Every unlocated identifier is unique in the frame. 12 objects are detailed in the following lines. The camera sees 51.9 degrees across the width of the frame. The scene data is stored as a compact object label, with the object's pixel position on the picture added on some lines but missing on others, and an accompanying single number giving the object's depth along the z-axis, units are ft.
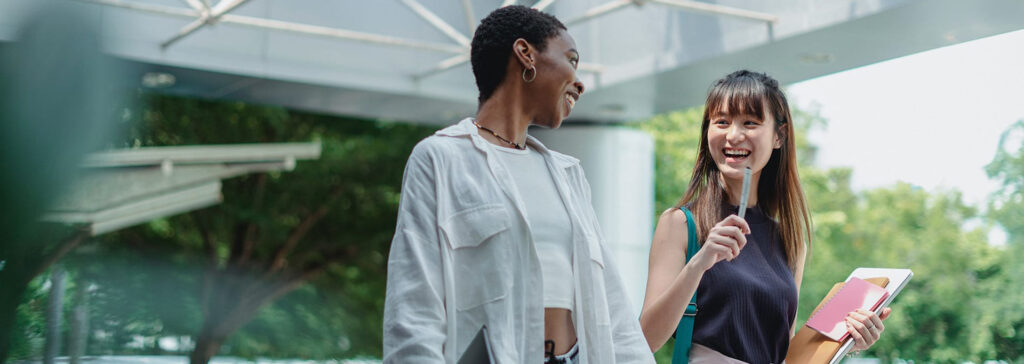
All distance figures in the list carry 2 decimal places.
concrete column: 31.04
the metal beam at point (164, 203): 26.99
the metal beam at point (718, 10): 21.63
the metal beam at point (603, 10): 22.52
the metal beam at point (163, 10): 22.84
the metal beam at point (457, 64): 26.84
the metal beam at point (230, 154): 27.02
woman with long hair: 8.14
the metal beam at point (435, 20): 25.41
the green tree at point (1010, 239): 28.22
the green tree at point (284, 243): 42.22
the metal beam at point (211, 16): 23.09
